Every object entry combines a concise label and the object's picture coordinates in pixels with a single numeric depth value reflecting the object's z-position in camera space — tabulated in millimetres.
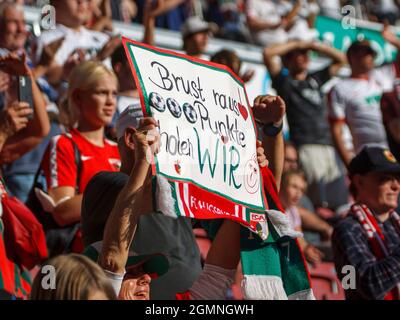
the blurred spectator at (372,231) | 9555
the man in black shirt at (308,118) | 17312
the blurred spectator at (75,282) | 6148
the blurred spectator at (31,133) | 10797
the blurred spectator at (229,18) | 22734
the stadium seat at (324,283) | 13047
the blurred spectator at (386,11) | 26891
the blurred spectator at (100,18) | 16937
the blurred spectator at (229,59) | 14514
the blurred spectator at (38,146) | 13062
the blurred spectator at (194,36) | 17250
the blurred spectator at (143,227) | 8062
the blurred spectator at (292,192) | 14969
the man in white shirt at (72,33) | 14781
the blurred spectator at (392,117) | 14102
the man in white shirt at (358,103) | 17078
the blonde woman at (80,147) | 10189
